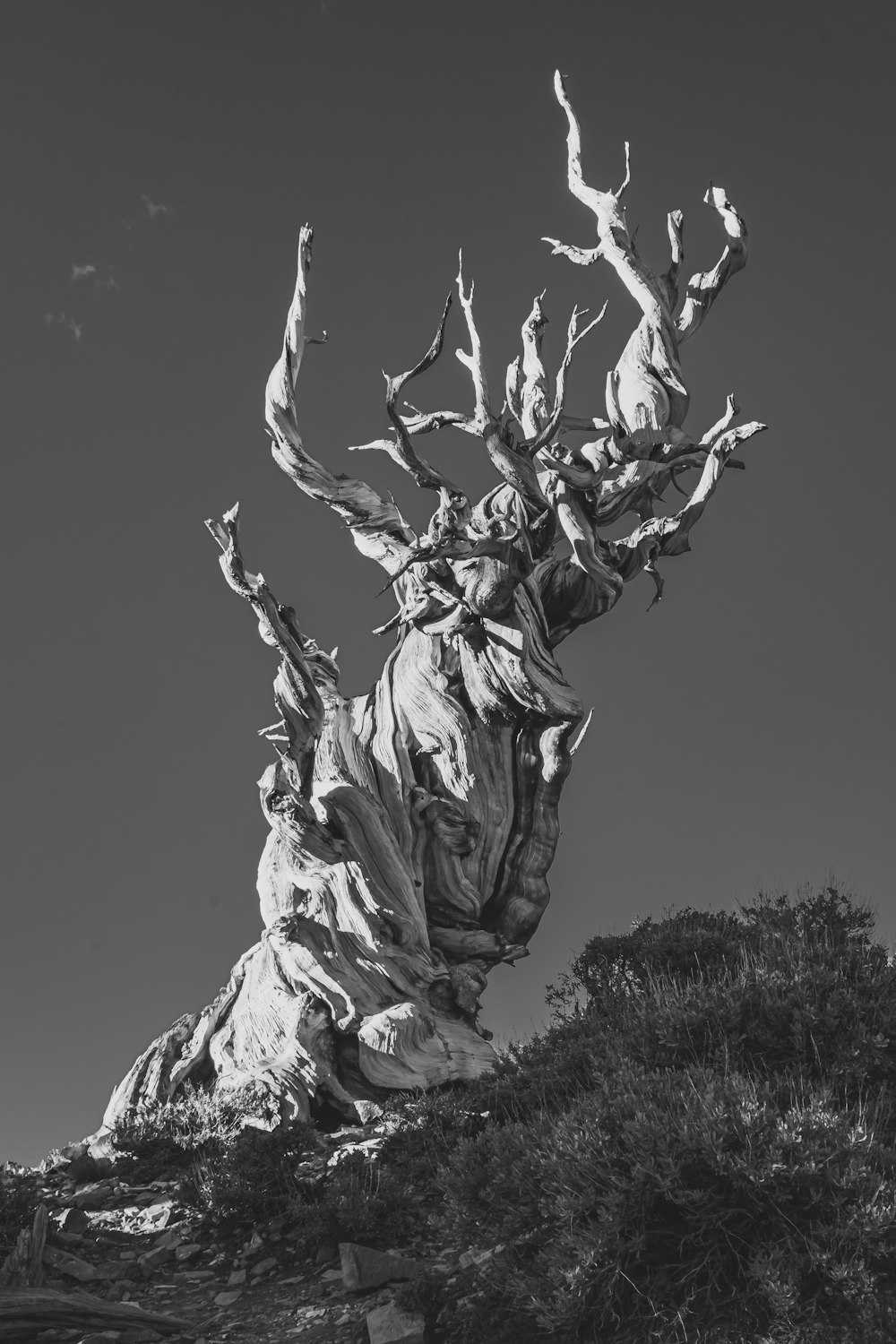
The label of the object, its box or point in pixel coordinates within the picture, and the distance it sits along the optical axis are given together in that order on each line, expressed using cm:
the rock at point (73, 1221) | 511
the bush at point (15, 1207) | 470
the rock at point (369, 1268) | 425
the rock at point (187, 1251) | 487
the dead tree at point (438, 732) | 765
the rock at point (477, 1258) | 410
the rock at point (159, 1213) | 528
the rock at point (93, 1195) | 562
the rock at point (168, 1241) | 498
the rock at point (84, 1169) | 609
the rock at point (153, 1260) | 476
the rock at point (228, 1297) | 438
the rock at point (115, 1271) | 463
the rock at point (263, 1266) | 465
